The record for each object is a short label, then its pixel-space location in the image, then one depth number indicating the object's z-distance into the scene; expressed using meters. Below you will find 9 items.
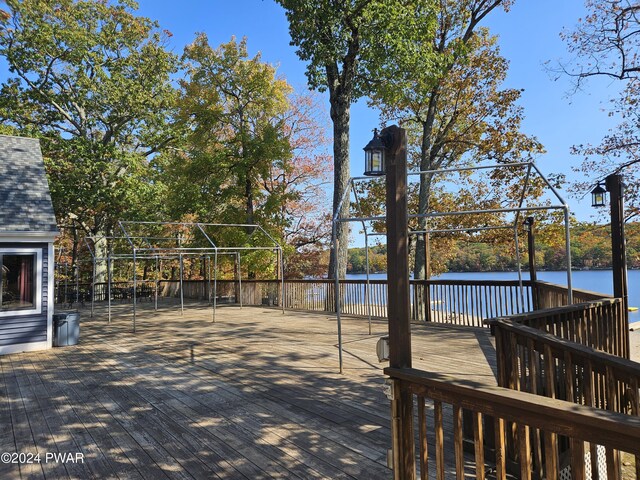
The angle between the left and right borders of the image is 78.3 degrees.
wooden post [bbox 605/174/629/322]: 5.76
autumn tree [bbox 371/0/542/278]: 13.91
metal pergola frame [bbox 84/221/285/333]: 10.74
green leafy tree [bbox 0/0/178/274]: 15.19
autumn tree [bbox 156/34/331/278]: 15.81
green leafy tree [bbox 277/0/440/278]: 10.02
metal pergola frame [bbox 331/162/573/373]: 4.54
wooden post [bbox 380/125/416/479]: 2.17
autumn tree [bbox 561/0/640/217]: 11.19
